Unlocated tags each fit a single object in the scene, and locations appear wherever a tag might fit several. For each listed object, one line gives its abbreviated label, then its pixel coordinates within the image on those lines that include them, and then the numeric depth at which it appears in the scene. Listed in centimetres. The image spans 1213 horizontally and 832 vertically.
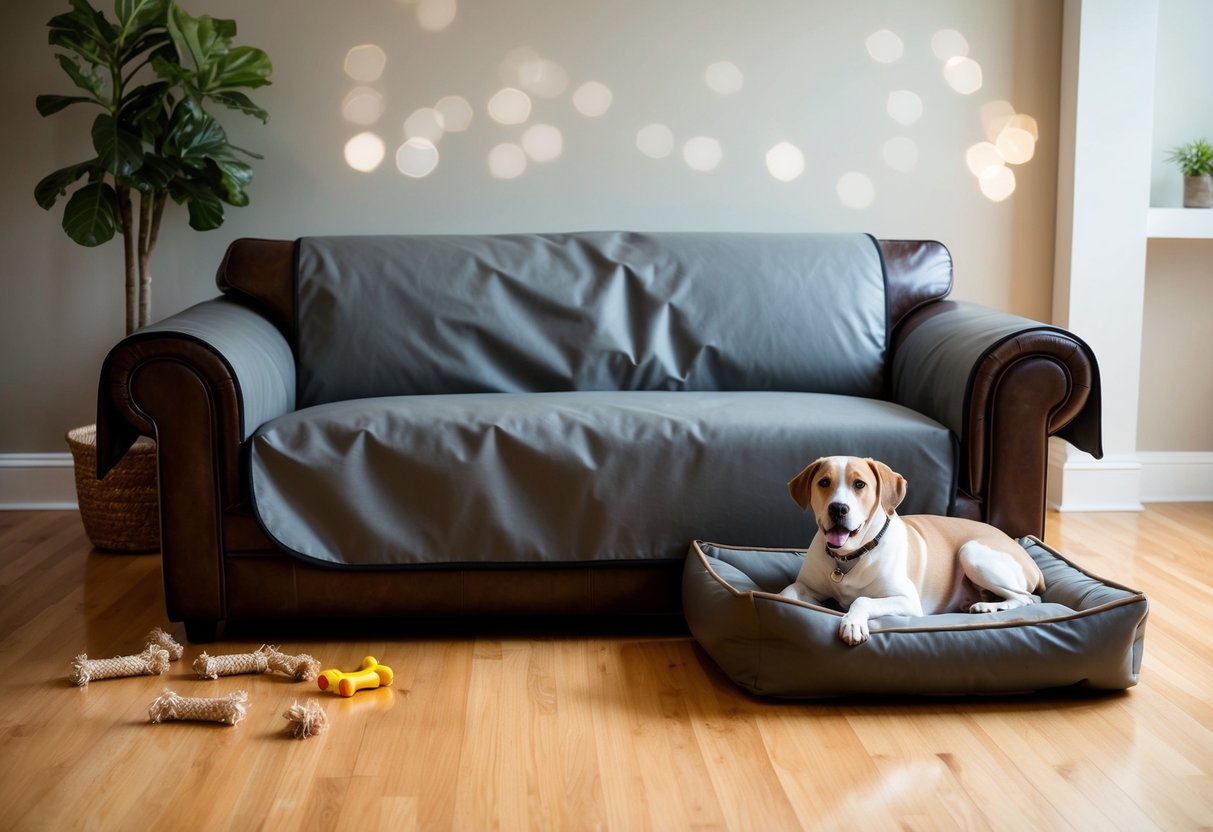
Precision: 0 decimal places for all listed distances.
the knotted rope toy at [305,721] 200
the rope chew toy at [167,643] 240
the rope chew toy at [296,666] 228
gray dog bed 206
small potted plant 368
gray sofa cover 248
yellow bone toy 219
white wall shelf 368
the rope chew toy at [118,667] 225
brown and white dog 215
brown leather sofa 239
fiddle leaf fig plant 313
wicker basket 321
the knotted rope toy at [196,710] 206
